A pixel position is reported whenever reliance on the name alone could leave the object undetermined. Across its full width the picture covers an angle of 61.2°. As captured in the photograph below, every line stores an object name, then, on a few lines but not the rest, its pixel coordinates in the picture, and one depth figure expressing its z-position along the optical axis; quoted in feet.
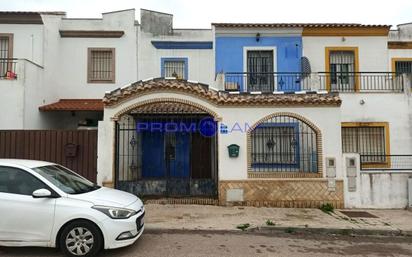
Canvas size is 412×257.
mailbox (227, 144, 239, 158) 33.63
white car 18.33
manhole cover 30.35
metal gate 35.70
